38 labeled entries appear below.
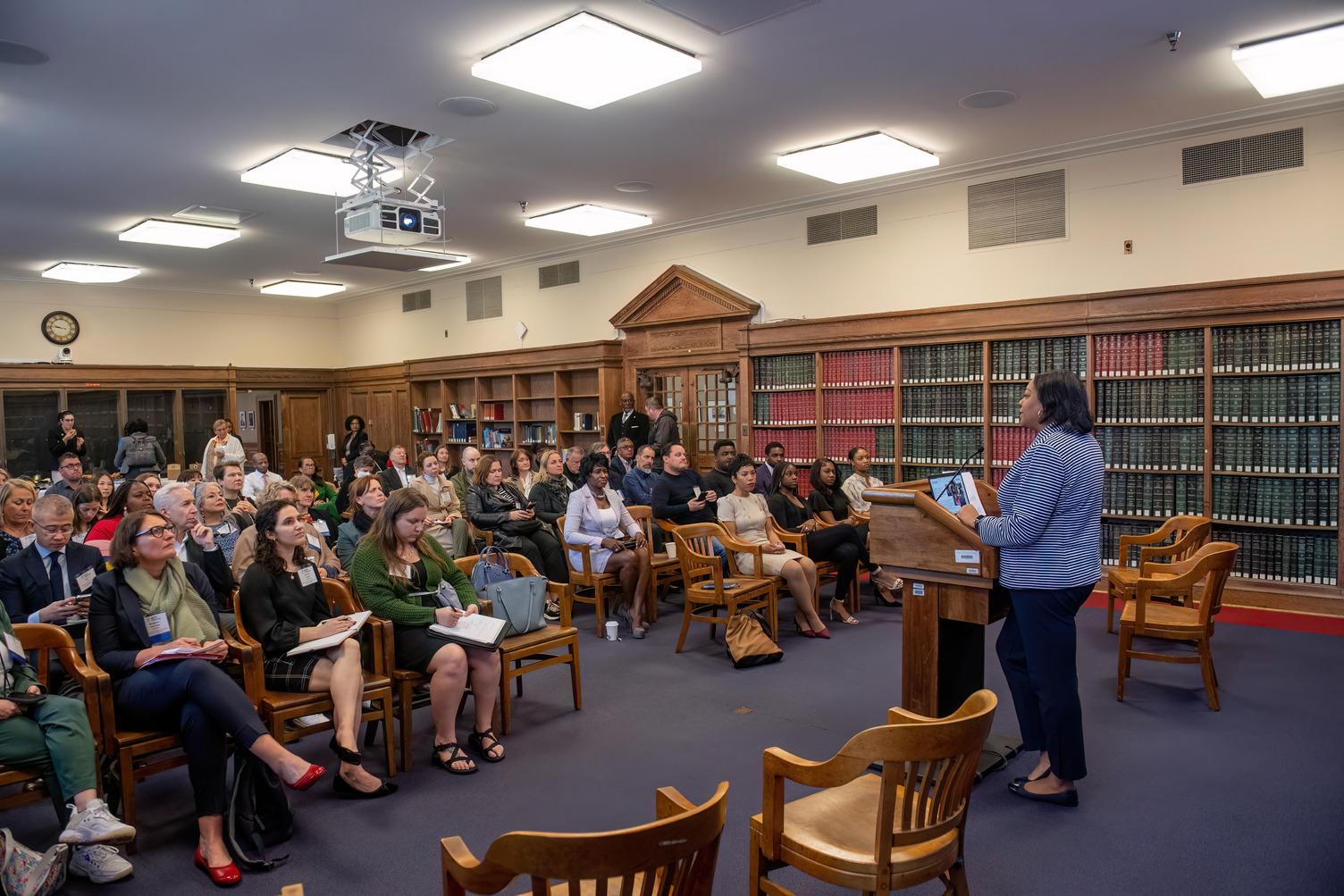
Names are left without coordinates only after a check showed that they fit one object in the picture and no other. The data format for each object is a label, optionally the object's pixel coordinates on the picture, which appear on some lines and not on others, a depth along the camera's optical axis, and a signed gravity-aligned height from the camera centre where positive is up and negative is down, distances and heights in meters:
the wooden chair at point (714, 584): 5.41 -1.06
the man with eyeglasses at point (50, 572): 3.65 -0.59
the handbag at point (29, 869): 2.66 -1.36
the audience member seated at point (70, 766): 2.85 -1.12
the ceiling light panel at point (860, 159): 6.84 +2.14
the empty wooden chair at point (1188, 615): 4.29 -1.07
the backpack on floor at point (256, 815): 3.04 -1.40
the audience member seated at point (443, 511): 6.82 -0.70
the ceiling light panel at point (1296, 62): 4.96 +2.07
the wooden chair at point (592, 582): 5.97 -1.10
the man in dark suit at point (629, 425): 9.68 -0.02
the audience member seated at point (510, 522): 6.51 -0.73
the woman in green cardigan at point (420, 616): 3.82 -0.86
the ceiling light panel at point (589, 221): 8.98 +2.18
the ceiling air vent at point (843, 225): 8.24 +1.89
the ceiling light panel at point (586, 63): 4.66 +2.08
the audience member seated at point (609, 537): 5.99 -0.80
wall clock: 12.12 +1.54
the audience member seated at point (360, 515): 5.09 -0.52
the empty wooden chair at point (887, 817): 2.02 -1.02
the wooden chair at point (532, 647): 4.14 -1.09
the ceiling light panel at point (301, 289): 12.70 +2.13
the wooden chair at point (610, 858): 1.58 -0.82
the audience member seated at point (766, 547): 5.80 -0.88
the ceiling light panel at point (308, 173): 6.76 +2.10
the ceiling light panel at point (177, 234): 9.02 +2.14
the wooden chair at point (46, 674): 2.88 -0.87
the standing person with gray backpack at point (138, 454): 10.30 -0.24
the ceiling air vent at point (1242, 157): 6.14 +1.85
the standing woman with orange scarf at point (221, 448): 10.48 -0.21
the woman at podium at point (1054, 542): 3.14 -0.47
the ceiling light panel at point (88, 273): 11.20 +2.17
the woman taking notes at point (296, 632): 3.48 -0.84
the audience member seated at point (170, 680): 3.03 -0.89
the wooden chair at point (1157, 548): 5.29 -0.89
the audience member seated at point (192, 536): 4.03 -0.50
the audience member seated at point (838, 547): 6.33 -0.95
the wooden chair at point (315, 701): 3.38 -1.09
